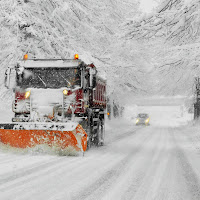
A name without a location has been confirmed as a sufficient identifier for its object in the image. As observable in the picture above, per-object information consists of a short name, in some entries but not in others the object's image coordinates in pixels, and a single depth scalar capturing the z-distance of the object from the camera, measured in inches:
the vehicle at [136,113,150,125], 2687.0
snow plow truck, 712.4
